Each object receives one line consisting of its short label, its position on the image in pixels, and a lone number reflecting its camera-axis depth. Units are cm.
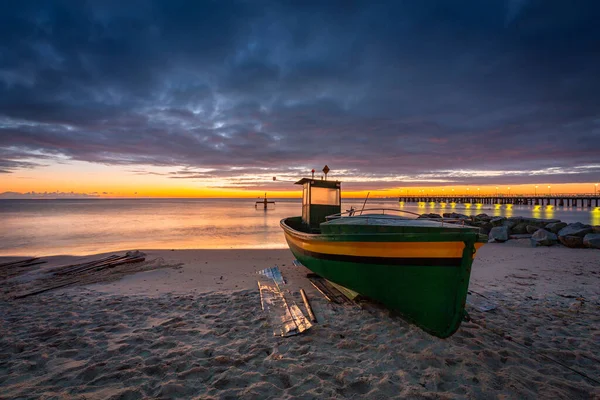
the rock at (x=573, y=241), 1416
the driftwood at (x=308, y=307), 590
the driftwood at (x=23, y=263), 1134
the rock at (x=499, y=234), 1727
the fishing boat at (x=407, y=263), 469
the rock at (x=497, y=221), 2259
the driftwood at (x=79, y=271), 811
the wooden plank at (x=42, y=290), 724
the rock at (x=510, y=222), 2108
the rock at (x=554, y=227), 1795
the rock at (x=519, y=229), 2038
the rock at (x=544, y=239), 1505
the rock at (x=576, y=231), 1449
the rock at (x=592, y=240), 1344
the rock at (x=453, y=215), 3308
